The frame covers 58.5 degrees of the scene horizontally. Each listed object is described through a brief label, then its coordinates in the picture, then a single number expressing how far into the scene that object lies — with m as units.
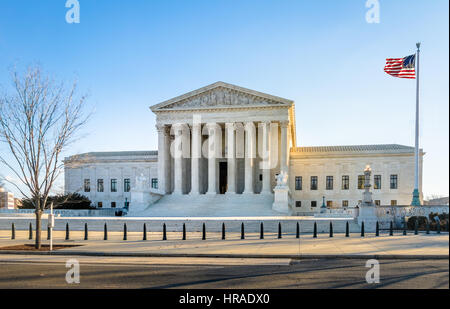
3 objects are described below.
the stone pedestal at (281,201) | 44.25
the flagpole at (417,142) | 30.55
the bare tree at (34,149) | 18.03
